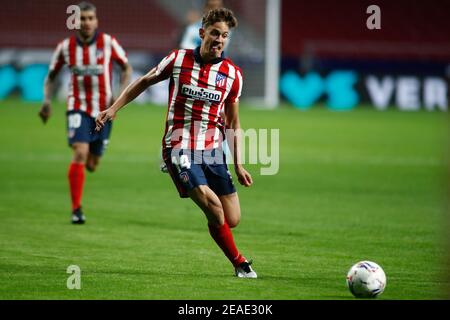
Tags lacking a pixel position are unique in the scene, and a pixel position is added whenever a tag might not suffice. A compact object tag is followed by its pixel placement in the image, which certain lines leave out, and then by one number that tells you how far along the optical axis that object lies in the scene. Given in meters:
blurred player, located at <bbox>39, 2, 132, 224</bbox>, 22.75
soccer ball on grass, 14.01
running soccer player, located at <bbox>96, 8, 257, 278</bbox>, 15.65
